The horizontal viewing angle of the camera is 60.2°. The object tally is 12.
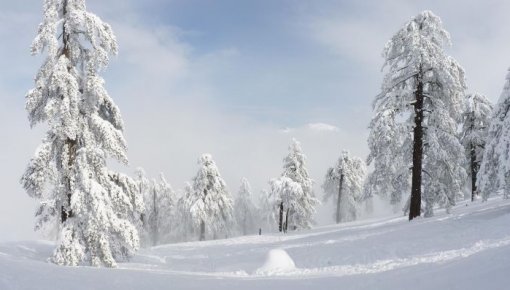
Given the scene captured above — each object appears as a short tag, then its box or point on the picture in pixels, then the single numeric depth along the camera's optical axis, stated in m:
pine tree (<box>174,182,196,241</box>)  49.30
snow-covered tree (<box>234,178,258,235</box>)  71.94
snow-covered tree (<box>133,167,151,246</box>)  52.58
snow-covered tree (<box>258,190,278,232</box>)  69.31
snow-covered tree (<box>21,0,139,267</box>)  15.77
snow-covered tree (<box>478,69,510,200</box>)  17.83
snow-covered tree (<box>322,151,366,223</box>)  58.00
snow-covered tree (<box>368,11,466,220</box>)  23.52
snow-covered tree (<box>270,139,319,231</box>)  46.47
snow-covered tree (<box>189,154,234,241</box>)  47.47
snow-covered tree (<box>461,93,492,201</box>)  38.88
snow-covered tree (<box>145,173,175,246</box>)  56.88
